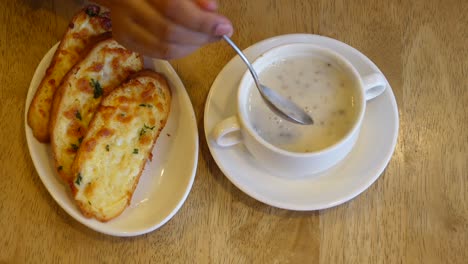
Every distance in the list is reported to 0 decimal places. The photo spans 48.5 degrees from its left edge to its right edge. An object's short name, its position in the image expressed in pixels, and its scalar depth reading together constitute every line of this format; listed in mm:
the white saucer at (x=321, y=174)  1026
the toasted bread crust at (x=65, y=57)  1107
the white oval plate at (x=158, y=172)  1037
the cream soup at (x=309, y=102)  1009
